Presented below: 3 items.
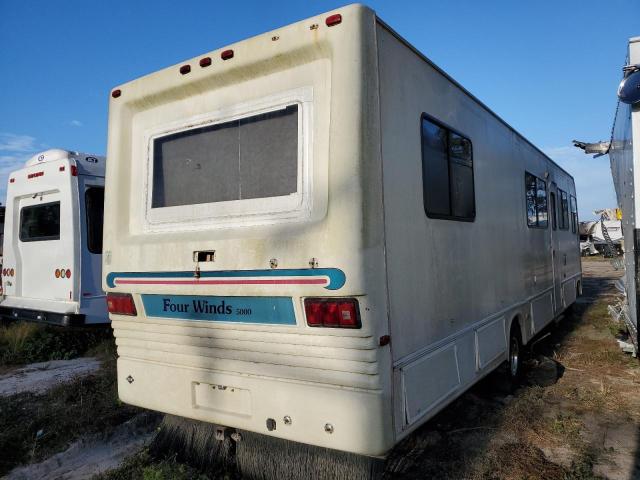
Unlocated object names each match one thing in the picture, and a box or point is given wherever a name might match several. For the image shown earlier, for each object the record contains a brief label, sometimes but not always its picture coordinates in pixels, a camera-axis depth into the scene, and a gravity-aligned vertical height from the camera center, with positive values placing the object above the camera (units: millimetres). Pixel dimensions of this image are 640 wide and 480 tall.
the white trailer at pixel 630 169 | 4117 +707
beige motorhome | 2596 +85
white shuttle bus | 6699 +262
